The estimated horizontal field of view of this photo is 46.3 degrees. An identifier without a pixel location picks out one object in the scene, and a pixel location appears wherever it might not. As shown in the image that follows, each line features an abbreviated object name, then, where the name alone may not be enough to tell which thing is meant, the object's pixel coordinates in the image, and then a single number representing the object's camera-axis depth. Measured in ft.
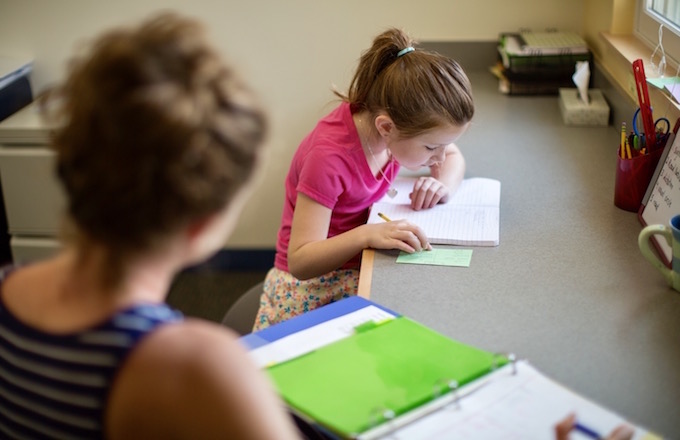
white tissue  7.10
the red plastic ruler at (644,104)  5.08
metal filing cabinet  8.20
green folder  3.15
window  6.16
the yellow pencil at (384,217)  5.18
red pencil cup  5.03
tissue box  6.93
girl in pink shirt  5.00
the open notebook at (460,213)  4.94
